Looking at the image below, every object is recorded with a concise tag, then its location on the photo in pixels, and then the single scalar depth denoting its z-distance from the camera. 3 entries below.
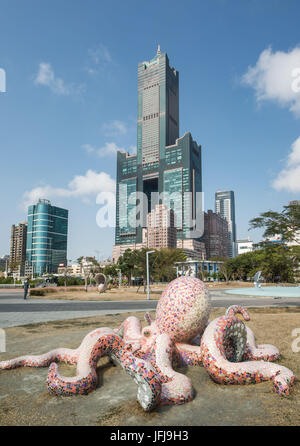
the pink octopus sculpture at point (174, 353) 3.94
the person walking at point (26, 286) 26.66
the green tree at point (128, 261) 46.32
